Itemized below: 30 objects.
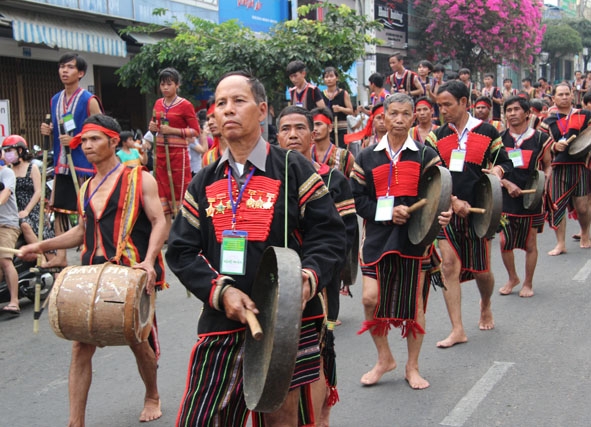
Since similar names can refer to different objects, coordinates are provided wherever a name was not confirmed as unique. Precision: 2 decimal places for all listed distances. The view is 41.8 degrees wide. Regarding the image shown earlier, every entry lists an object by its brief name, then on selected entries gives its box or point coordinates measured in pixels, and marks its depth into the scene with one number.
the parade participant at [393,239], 5.26
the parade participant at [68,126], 6.84
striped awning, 13.75
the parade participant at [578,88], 23.92
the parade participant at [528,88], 22.36
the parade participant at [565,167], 9.95
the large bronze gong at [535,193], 7.80
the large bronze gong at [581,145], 9.73
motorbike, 7.84
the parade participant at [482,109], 8.77
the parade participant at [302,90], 10.62
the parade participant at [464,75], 16.91
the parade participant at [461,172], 6.20
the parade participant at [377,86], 13.05
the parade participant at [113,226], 4.55
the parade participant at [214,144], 6.82
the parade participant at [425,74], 13.53
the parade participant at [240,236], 3.19
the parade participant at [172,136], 8.90
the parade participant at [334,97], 11.63
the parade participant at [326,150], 6.24
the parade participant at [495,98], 18.15
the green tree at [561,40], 44.81
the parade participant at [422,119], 7.55
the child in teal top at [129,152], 11.80
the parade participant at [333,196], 4.14
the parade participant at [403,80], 13.29
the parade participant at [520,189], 7.94
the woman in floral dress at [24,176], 8.80
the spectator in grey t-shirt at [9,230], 7.66
